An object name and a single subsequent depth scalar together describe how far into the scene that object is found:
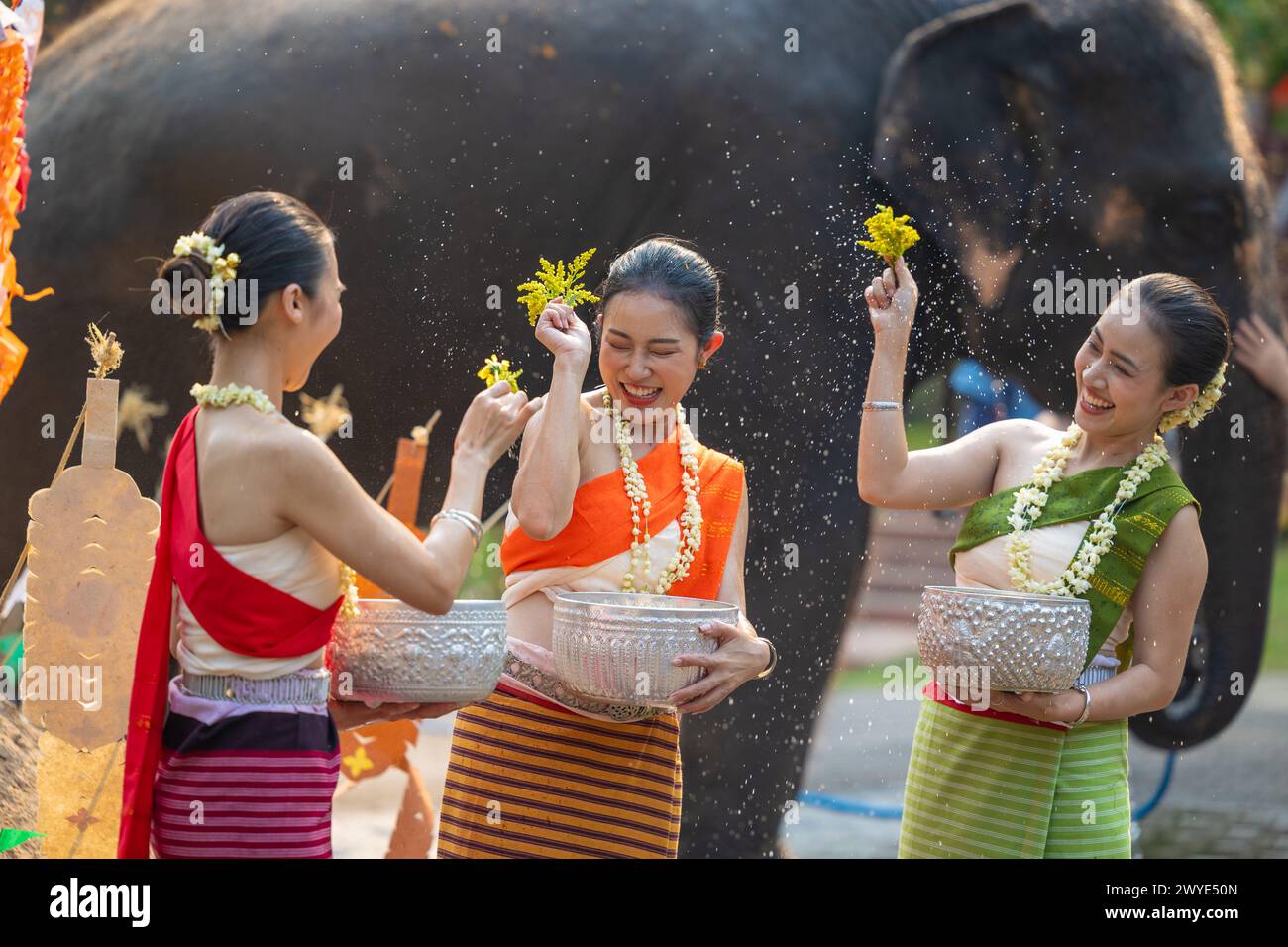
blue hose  4.67
